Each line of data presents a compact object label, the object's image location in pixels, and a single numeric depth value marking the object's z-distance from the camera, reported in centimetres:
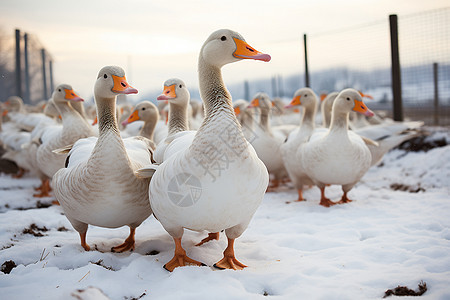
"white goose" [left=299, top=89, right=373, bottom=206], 498
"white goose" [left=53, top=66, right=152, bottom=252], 302
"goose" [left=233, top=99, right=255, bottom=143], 666
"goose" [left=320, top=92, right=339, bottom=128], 694
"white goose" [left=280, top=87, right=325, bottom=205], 581
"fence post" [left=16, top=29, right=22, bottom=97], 569
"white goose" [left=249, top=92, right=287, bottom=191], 636
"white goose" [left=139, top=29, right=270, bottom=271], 250
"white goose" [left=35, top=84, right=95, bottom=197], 518
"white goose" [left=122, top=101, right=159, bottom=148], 539
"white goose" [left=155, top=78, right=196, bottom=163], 396
